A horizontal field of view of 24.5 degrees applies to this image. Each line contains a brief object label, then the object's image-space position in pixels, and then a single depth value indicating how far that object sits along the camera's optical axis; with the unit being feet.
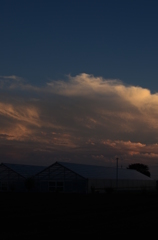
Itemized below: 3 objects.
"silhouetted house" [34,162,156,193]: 173.47
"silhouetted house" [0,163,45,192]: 188.34
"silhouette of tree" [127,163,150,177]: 386.28
